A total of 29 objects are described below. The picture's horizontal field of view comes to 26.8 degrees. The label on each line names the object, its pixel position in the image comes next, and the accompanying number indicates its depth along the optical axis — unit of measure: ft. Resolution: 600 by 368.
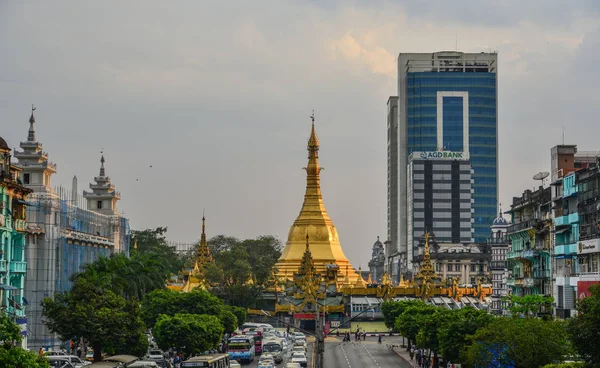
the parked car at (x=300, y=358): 309.01
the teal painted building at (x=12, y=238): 270.87
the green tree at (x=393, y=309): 438.36
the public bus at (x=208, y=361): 250.78
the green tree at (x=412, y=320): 367.56
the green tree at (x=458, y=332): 279.69
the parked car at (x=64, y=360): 258.37
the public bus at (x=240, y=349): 342.23
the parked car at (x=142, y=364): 242.11
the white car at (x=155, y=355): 302.04
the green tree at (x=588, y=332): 183.11
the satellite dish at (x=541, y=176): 362.53
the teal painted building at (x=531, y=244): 346.74
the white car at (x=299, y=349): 332.78
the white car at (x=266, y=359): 294.76
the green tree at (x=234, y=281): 493.77
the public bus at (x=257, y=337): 380.86
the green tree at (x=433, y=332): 314.35
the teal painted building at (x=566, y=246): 305.94
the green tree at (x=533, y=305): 311.35
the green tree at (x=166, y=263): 576.94
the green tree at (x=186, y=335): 307.37
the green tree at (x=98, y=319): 273.54
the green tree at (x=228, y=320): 379.96
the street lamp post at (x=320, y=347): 266.26
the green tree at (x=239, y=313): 431.84
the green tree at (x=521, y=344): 227.20
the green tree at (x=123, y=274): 327.47
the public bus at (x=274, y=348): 346.60
